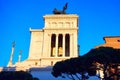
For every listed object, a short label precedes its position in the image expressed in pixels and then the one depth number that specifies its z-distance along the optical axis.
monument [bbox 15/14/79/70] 58.62
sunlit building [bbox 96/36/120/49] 50.22
